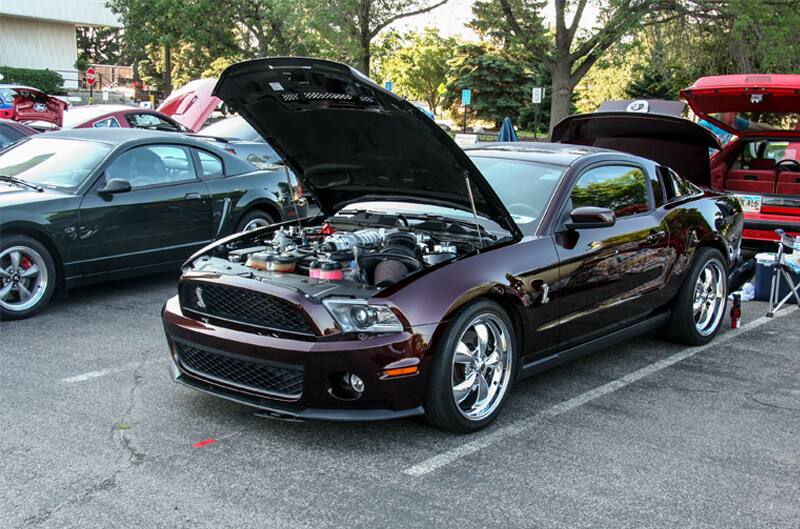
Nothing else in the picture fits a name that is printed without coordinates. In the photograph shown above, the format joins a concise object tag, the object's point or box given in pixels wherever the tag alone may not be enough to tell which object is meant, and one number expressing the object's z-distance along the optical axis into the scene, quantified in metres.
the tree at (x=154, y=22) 29.44
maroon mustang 4.02
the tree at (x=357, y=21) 27.33
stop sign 35.09
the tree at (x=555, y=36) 23.73
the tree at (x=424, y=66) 63.28
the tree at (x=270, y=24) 28.73
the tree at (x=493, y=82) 41.88
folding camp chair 7.30
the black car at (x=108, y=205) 6.60
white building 47.03
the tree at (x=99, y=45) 83.12
